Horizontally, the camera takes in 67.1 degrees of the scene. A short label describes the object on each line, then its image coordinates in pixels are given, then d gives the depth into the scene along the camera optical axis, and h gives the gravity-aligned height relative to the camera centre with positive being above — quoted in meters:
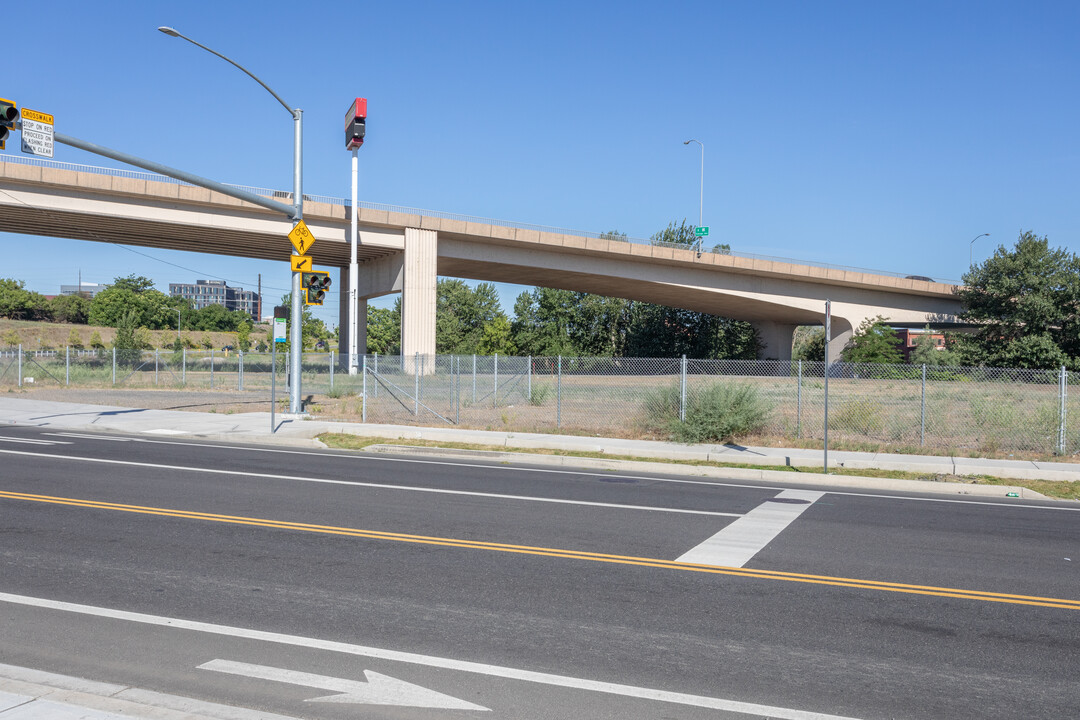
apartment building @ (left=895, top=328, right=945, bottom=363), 57.88 +2.92
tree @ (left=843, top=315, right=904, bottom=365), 52.56 +1.62
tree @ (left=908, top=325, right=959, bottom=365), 51.56 +1.09
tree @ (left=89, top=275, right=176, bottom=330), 116.19 +8.09
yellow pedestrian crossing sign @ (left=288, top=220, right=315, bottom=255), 20.31 +3.08
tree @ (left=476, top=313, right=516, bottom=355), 77.69 +2.52
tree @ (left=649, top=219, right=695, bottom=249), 72.88 +11.84
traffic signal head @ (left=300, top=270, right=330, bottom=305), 20.53 +1.91
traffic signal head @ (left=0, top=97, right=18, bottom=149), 14.05 +4.20
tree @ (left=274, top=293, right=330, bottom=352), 120.56 +4.73
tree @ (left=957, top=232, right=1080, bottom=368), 48.00 +3.75
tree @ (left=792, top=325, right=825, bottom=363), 75.20 +1.89
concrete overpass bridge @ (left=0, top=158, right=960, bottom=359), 40.09 +6.78
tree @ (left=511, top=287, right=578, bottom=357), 75.38 +4.12
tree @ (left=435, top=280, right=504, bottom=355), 87.31 +6.32
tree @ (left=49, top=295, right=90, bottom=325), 120.44 +7.32
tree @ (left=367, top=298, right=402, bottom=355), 100.68 +4.21
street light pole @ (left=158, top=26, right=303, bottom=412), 21.00 +1.87
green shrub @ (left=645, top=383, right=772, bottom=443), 17.83 -1.06
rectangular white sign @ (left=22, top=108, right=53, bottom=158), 14.48 +4.04
